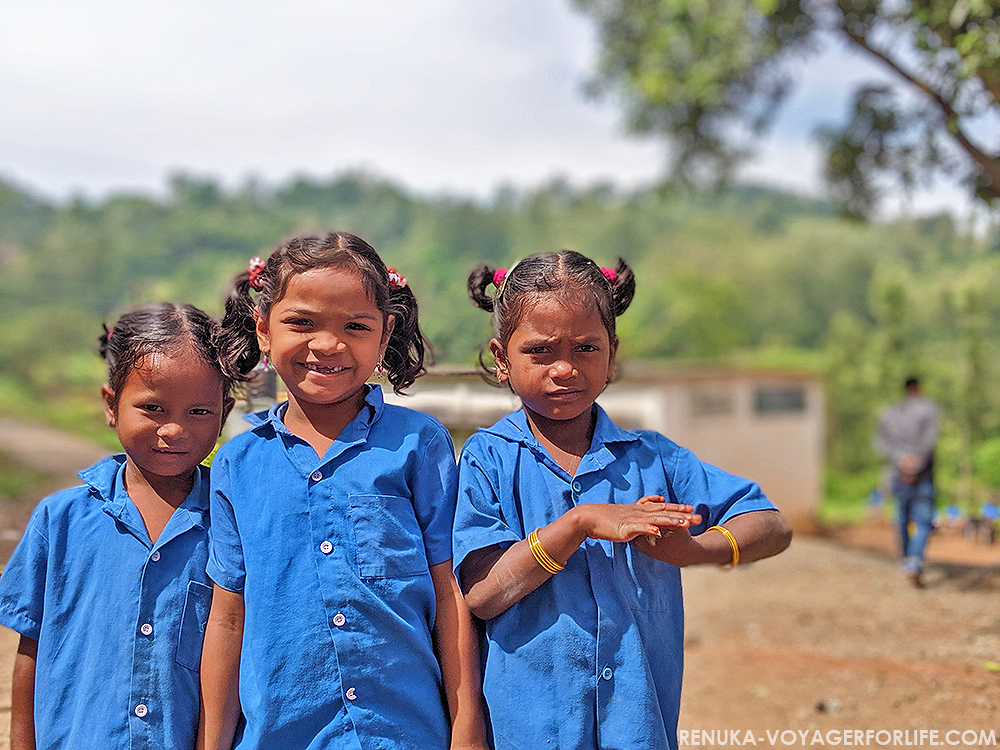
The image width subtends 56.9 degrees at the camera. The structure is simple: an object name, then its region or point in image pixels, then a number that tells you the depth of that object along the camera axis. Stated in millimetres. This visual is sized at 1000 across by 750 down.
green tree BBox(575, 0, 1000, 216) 4961
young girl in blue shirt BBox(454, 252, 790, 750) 1671
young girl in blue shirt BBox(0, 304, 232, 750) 1698
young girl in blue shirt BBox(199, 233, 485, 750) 1608
